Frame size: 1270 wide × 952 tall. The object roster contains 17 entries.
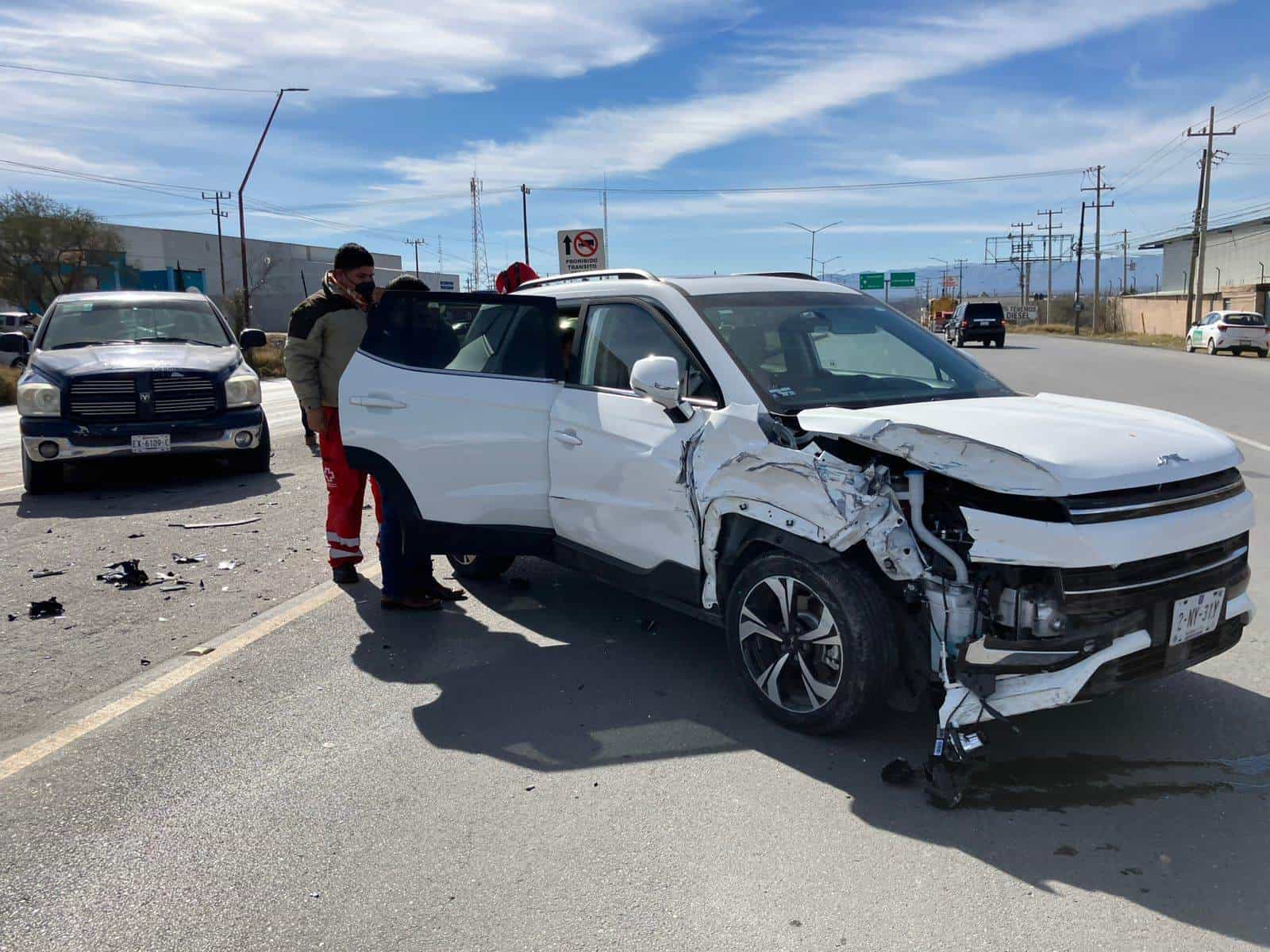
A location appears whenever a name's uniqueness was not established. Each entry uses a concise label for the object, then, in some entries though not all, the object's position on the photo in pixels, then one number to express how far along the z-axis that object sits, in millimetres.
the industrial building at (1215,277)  64688
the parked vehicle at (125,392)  9734
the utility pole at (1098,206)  82750
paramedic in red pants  6445
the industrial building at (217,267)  66688
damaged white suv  3447
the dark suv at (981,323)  43375
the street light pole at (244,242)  30922
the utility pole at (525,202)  65562
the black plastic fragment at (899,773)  3670
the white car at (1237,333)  34125
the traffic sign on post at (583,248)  17219
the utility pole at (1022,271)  112438
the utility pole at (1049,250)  102912
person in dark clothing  5926
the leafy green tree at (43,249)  50531
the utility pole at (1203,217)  53250
